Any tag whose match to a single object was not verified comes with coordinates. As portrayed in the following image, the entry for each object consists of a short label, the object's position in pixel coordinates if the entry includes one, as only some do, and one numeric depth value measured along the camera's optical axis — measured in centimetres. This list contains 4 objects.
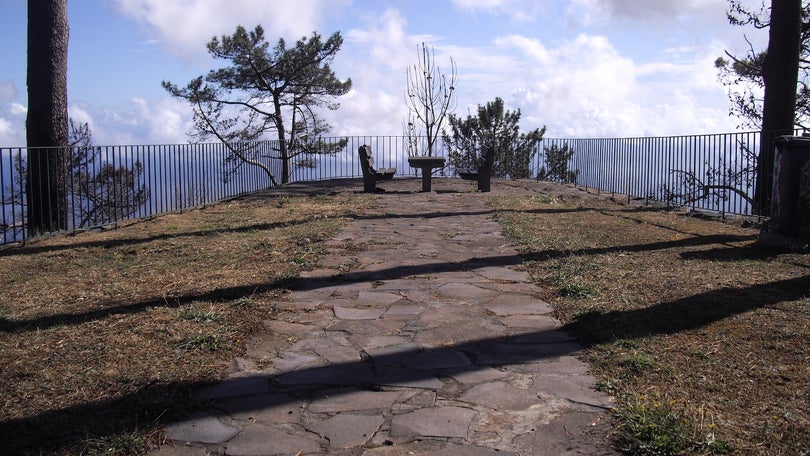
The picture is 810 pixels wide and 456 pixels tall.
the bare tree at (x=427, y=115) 2178
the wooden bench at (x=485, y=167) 1482
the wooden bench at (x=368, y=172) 1480
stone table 1482
